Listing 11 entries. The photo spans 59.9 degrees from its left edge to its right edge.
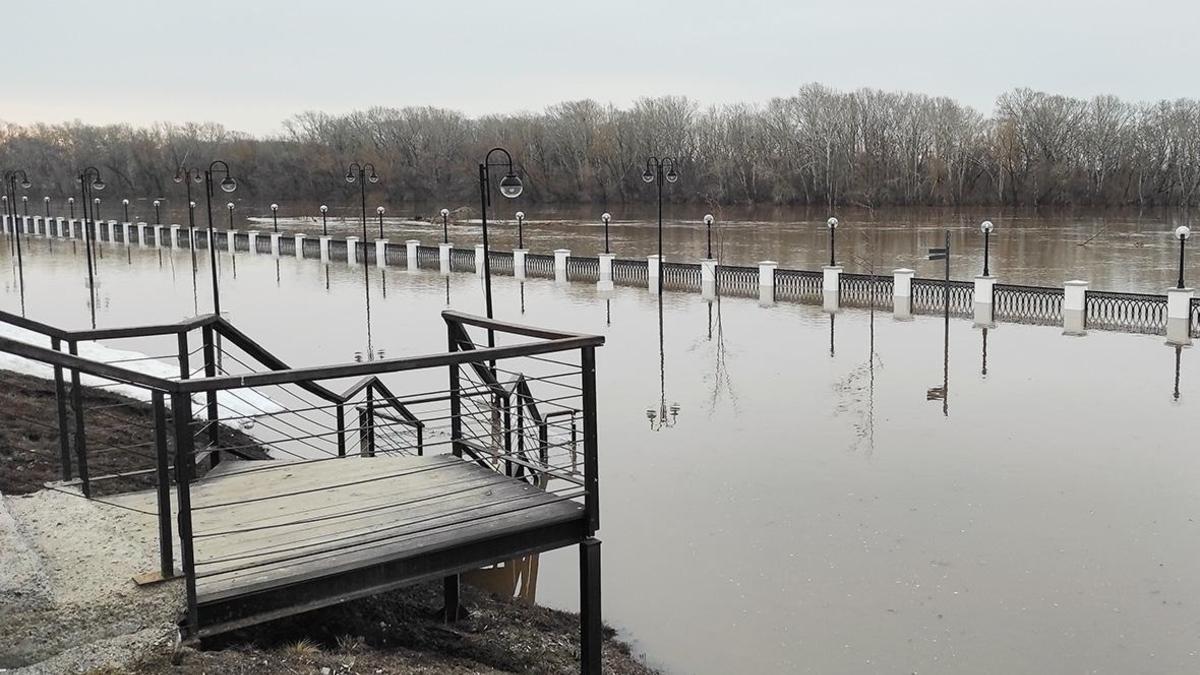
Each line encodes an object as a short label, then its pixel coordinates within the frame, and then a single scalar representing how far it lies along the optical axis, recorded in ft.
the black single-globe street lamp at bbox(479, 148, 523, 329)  45.09
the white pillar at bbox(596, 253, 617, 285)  99.40
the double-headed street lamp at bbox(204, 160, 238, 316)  68.80
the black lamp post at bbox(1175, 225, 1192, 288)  64.90
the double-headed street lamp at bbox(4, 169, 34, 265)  107.59
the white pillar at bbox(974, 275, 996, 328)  73.61
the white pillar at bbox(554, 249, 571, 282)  105.15
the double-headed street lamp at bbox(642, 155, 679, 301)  88.17
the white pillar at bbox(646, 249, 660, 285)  93.61
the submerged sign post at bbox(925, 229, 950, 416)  45.96
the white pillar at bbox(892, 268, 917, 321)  78.48
